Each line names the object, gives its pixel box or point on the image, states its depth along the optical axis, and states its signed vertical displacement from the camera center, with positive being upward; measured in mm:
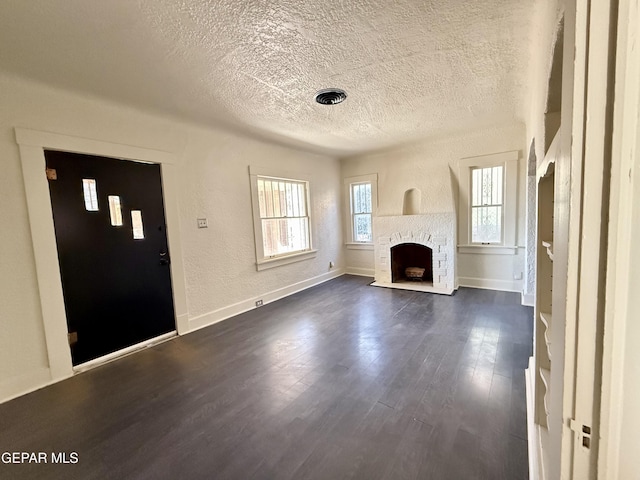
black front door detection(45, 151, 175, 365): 2379 -211
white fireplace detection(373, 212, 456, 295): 4309 -508
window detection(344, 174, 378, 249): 5512 +151
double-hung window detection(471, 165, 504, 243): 4172 +114
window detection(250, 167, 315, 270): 4023 +42
